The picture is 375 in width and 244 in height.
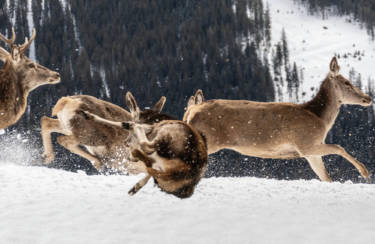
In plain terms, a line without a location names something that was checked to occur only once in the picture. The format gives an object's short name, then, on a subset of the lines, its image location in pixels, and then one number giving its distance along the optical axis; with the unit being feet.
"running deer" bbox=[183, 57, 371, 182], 60.34
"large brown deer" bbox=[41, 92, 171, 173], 61.82
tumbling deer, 38.27
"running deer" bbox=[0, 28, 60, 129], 58.70
